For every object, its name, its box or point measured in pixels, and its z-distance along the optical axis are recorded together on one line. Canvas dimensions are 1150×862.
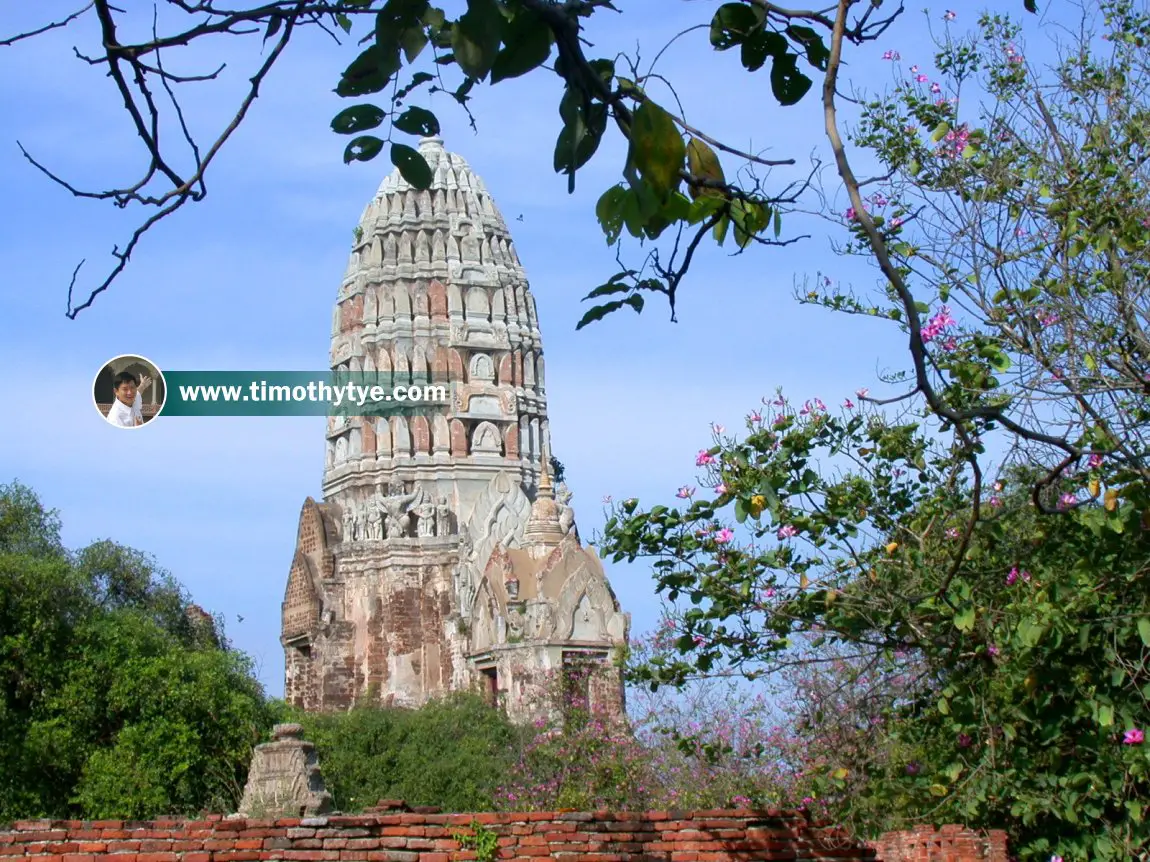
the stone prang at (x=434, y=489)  35.44
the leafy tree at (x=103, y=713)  22.89
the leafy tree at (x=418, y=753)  27.44
